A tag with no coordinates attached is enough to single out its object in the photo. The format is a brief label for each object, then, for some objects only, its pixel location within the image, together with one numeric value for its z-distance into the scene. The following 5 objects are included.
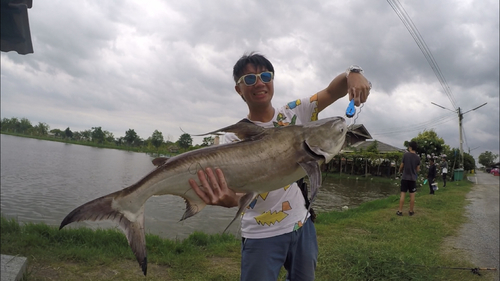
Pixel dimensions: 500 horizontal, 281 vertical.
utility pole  27.58
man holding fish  2.03
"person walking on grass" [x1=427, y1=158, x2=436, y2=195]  17.14
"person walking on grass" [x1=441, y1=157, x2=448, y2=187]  21.75
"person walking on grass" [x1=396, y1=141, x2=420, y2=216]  9.46
